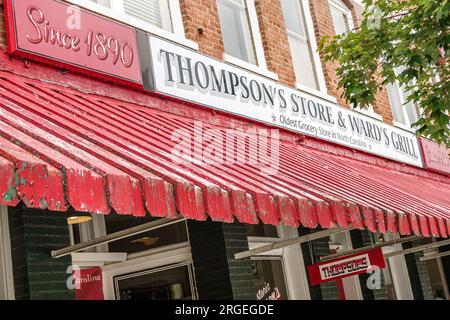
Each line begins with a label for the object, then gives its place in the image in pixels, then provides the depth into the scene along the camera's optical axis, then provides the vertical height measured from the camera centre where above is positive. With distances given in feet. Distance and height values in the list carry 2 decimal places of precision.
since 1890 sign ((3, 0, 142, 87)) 20.53 +9.43
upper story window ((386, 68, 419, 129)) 48.21 +12.54
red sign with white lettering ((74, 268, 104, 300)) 25.90 +2.21
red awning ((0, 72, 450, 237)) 13.75 +3.62
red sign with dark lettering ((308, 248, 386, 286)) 26.43 +1.32
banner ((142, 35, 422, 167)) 25.71 +9.26
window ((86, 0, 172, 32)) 27.35 +12.59
